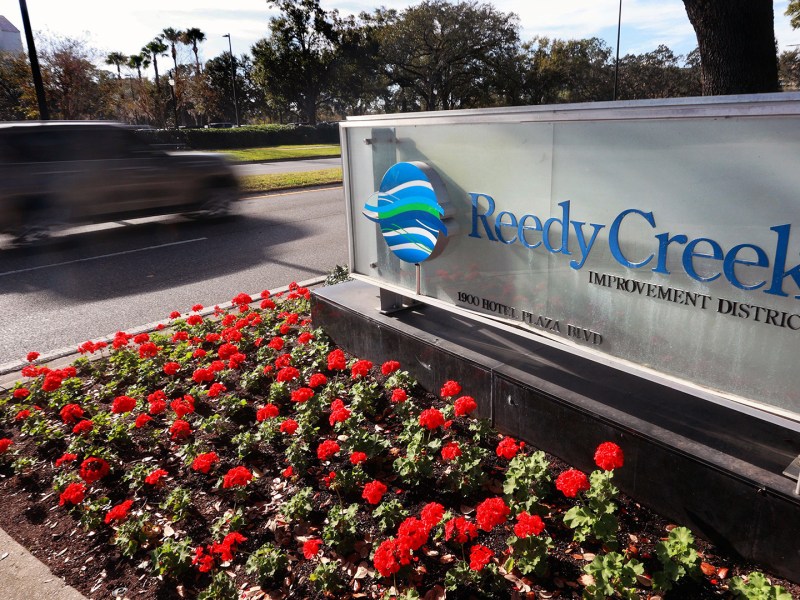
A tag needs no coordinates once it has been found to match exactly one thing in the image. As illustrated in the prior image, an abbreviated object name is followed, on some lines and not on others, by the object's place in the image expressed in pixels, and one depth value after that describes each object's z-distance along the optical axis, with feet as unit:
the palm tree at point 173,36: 187.12
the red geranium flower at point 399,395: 11.47
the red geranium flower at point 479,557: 7.57
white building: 285.23
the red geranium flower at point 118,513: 9.23
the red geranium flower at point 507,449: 9.47
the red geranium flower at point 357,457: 9.60
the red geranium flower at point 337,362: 13.04
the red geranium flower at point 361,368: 12.56
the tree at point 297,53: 157.07
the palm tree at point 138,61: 179.48
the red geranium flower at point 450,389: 10.91
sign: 7.83
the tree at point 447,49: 150.51
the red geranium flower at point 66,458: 10.78
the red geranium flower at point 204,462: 10.01
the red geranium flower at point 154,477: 10.14
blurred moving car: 30.78
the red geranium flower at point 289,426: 11.05
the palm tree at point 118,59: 187.62
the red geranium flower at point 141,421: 11.58
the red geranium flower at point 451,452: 9.56
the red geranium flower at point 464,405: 10.48
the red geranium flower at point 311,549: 8.21
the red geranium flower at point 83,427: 11.63
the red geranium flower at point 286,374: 12.72
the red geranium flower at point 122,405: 11.81
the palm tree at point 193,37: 195.12
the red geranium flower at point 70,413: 12.09
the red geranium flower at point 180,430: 11.45
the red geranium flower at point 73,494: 9.90
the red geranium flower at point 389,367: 12.44
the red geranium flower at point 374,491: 8.83
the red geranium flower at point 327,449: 9.98
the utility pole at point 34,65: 47.84
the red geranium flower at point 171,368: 13.75
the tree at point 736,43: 19.47
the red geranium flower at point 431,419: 10.33
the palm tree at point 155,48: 182.39
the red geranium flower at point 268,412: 11.53
